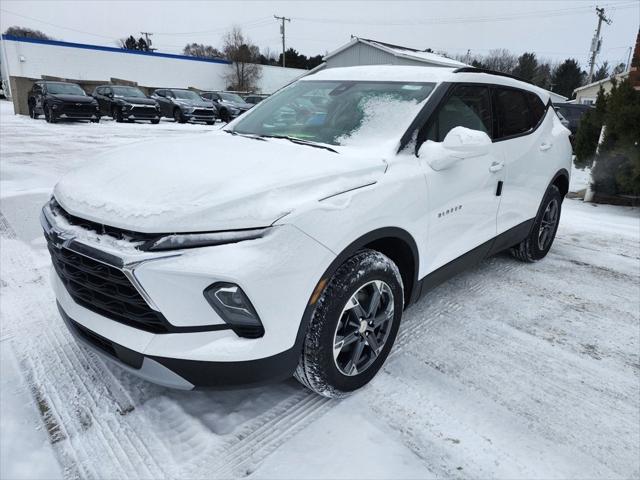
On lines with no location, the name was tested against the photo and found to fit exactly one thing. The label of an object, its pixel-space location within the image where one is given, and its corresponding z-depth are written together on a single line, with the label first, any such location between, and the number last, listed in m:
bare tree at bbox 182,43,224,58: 69.07
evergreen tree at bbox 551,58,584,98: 65.06
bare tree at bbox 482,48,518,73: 69.34
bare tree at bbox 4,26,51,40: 72.81
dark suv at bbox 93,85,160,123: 18.39
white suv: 1.74
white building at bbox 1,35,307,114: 28.78
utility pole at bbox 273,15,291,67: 56.03
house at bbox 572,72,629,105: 40.47
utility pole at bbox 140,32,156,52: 72.68
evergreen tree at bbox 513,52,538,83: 65.81
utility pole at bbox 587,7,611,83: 47.03
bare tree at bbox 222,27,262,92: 40.75
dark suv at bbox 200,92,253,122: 20.91
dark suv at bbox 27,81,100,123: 16.59
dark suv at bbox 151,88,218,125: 19.48
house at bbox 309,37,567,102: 26.67
